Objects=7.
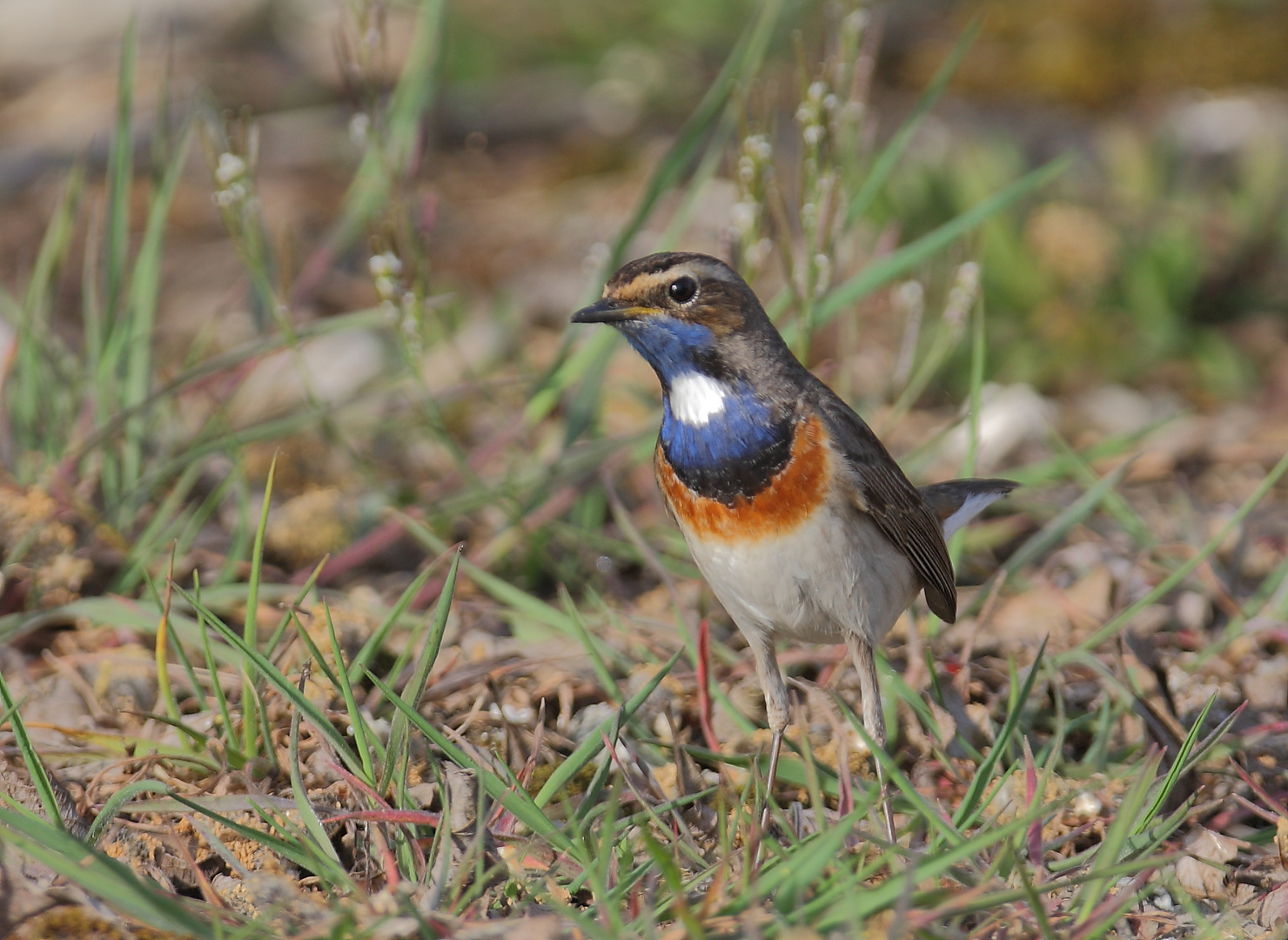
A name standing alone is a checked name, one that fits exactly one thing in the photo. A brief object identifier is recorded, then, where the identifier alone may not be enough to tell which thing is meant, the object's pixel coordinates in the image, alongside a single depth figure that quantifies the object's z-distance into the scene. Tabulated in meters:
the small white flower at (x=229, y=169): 9.02
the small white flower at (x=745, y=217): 9.37
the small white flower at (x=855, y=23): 9.23
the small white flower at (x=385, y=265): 9.08
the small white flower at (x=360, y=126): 9.38
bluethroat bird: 7.45
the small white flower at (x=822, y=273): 9.17
